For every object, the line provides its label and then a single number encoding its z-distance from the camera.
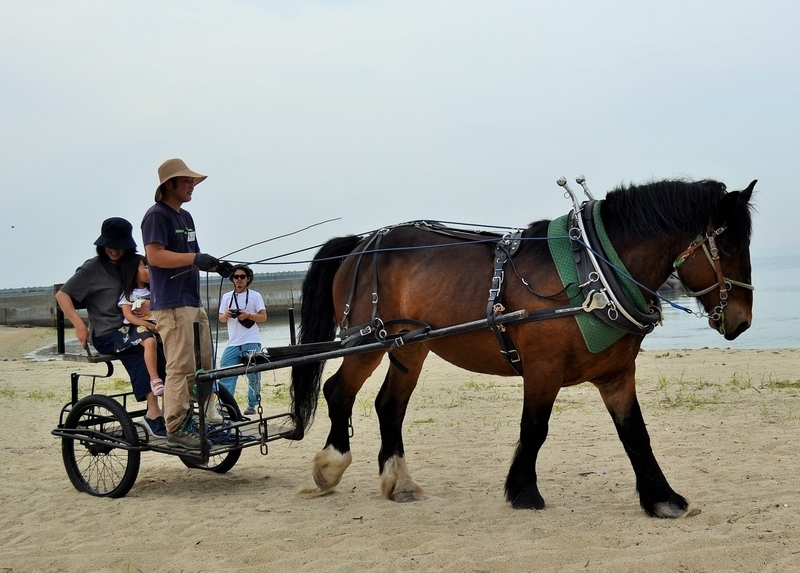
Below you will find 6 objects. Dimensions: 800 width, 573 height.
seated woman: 5.89
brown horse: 4.30
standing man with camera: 8.14
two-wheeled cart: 5.23
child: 5.79
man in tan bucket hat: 5.41
